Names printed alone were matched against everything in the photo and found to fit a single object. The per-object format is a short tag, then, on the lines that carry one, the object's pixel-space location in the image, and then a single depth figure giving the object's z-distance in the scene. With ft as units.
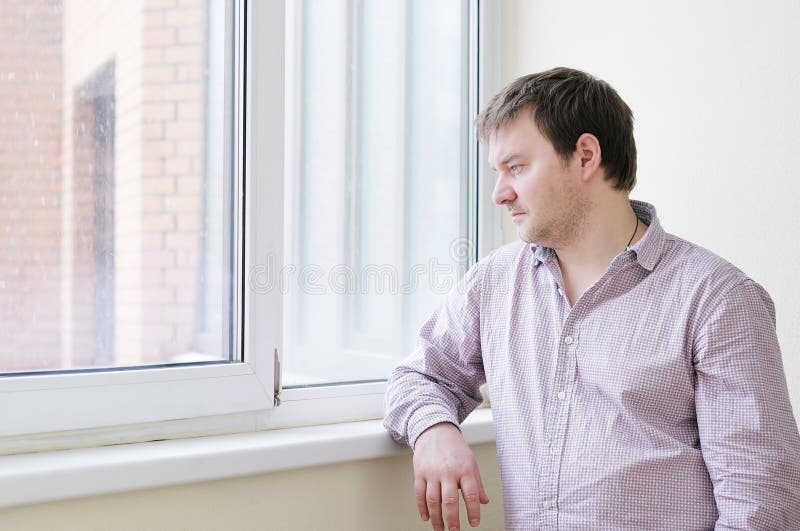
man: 3.94
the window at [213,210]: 4.37
